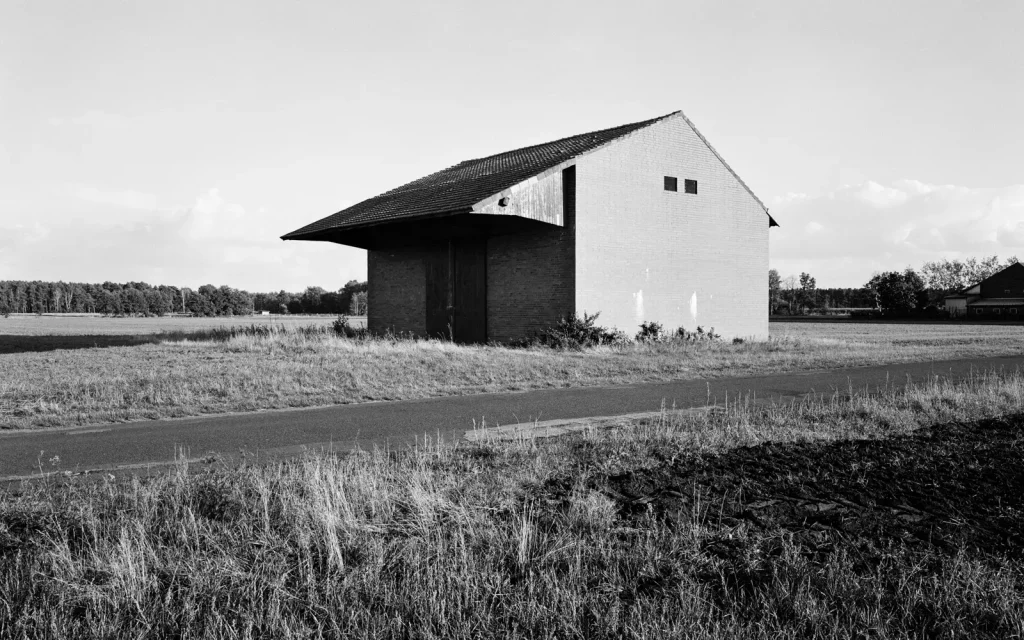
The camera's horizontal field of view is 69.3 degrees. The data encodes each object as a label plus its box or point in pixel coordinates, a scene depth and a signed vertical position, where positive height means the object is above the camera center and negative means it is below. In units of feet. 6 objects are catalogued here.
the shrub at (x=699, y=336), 79.47 -2.27
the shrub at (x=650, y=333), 77.05 -1.91
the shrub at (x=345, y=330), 92.45 -1.77
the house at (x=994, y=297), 273.54 +6.68
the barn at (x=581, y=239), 73.61 +8.50
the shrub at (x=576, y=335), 71.20 -1.93
